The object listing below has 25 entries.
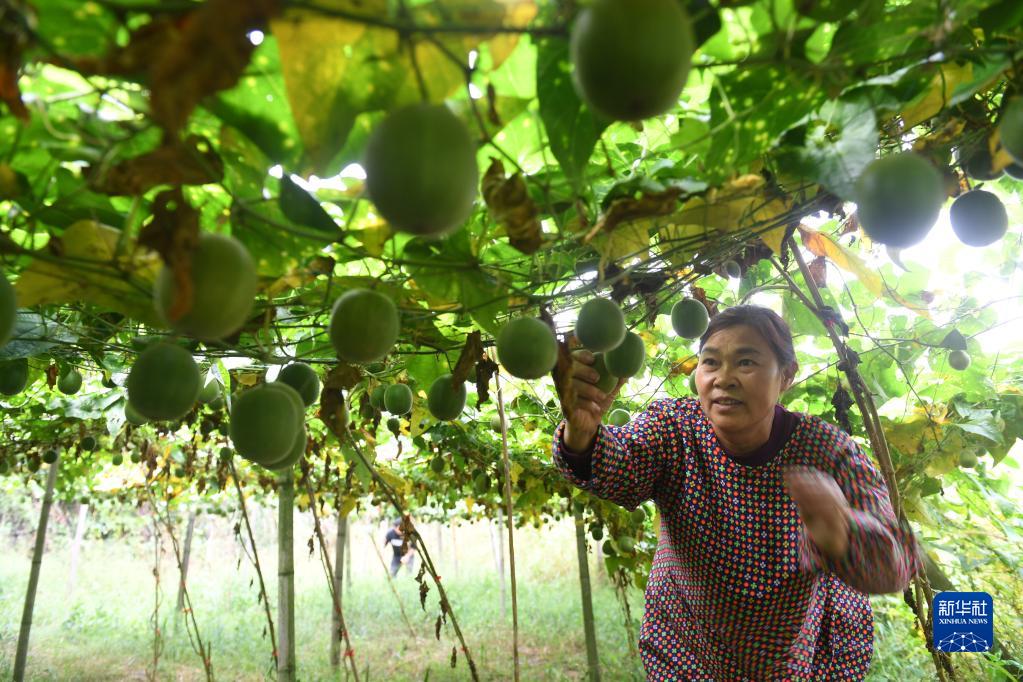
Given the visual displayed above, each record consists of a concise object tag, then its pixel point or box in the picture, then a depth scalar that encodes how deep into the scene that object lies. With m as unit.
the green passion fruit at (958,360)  3.30
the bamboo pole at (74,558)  13.26
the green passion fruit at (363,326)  1.10
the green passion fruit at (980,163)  1.21
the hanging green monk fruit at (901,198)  0.92
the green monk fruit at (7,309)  0.94
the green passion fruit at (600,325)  1.32
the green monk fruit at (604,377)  1.72
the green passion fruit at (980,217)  1.27
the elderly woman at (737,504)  2.14
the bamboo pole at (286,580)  3.58
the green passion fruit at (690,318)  1.90
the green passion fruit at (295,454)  1.29
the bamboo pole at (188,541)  10.55
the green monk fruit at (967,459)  3.80
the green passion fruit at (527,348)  1.26
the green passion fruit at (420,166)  0.73
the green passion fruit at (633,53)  0.65
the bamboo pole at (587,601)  5.93
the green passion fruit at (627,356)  1.57
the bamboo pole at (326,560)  2.59
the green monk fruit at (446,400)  1.73
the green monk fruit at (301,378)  1.59
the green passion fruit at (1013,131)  0.91
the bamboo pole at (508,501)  1.97
